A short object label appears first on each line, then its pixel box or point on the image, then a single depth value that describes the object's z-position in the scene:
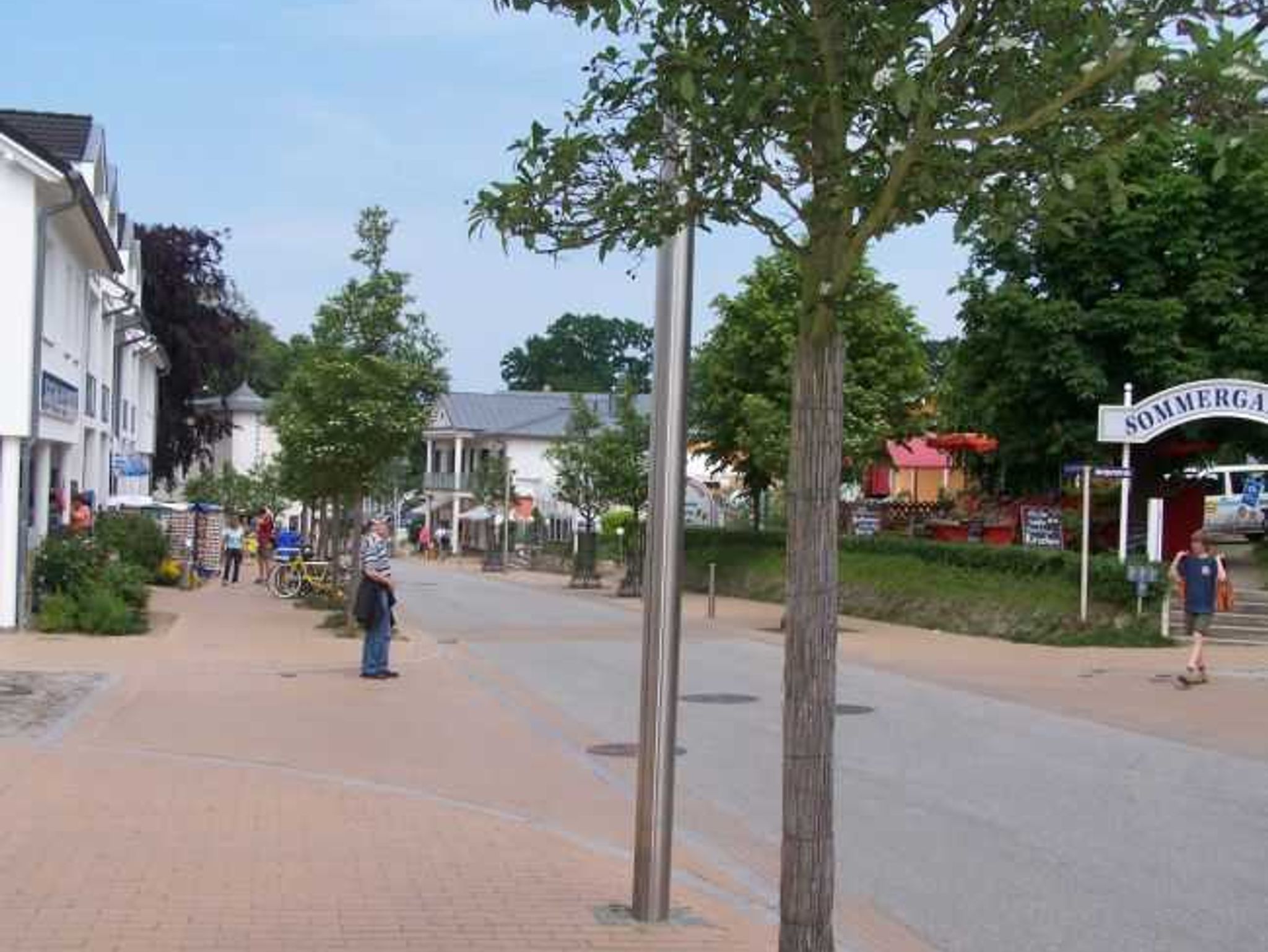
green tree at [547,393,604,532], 42.16
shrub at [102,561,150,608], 21.80
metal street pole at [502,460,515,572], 60.08
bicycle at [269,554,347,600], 30.34
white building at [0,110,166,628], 20.73
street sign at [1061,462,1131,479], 21.83
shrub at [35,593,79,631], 20.64
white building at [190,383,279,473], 74.25
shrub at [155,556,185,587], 33.00
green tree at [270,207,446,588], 23.44
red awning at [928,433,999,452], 32.56
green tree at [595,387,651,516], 40.31
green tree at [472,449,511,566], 69.06
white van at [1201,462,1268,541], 39.66
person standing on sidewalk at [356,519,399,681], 16.59
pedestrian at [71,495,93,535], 24.33
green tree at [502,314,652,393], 126.56
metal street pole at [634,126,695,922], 6.34
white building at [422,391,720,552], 83.25
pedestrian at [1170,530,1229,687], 17.22
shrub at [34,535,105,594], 21.36
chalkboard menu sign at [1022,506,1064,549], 24.47
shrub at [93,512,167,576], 30.16
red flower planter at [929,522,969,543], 31.56
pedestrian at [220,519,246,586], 39.12
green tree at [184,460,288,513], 60.06
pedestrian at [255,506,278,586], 38.28
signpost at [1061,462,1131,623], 21.88
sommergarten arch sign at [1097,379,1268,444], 21.64
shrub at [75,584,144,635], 20.56
